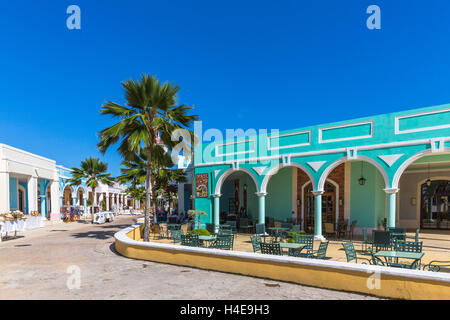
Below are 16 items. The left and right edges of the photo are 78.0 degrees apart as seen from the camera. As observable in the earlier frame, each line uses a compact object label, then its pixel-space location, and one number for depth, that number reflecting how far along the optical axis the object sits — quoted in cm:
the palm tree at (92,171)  2633
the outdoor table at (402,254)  628
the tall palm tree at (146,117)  1033
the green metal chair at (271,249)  707
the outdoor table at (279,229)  1169
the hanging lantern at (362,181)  1372
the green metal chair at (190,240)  884
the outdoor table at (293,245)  734
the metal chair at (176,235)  1038
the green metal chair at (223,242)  876
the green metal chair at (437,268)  593
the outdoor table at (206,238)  920
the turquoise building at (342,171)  1091
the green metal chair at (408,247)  716
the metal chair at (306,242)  764
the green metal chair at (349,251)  675
